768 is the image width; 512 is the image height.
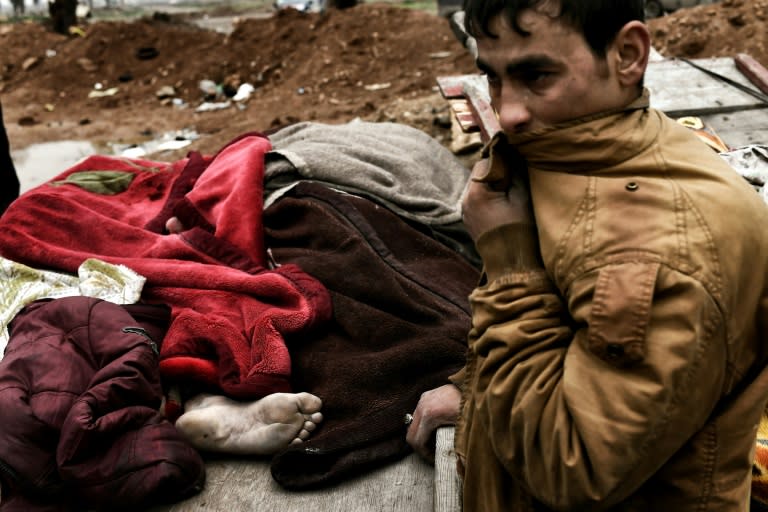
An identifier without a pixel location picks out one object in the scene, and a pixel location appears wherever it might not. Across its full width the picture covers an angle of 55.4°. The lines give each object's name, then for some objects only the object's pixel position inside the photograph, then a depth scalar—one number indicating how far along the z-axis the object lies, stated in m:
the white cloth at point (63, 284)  2.59
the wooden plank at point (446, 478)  1.76
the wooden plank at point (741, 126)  3.39
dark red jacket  1.94
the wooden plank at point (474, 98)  3.60
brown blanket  2.16
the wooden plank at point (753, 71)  3.86
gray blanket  3.22
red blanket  2.38
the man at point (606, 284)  1.14
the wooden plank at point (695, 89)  3.67
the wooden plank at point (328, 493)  2.02
